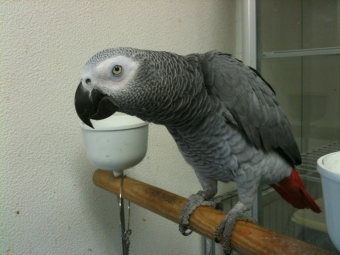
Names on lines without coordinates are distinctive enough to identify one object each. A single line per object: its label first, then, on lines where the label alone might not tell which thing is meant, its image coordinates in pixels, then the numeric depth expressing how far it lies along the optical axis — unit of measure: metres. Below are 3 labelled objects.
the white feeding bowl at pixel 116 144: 0.85
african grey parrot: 0.62
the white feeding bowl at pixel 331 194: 0.33
